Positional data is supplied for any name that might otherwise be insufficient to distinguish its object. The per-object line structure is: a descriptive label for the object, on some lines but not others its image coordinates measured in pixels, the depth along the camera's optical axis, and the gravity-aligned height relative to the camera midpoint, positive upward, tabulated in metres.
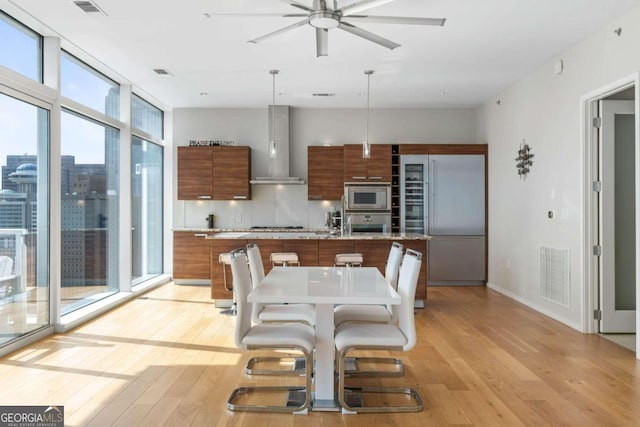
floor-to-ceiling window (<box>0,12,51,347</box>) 3.89 +0.18
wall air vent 4.98 -0.69
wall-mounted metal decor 5.87 +0.69
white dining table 2.60 -0.47
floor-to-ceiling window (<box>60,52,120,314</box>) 4.96 +0.29
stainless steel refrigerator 7.39 +0.03
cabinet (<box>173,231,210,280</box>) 7.44 -0.59
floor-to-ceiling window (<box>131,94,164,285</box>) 6.85 +0.37
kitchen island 5.74 -0.42
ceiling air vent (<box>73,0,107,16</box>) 3.84 +1.76
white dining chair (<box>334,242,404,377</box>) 3.38 -0.76
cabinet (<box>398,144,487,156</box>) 7.45 +1.05
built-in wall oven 7.58 -0.10
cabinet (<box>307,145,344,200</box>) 7.69 +0.69
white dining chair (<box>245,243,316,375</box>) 3.42 -0.76
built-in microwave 7.50 +0.29
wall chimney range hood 7.87 +1.26
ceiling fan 3.10 +1.38
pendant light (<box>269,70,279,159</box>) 7.86 +1.58
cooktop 7.82 -0.22
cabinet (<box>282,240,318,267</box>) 5.75 -0.44
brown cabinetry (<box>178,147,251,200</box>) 7.64 +0.70
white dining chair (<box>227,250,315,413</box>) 2.75 -0.74
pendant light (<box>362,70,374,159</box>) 5.40 +1.81
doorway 4.56 +0.00
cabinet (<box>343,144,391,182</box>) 7.55 +0.79
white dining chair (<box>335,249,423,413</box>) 2.74 -0.74
